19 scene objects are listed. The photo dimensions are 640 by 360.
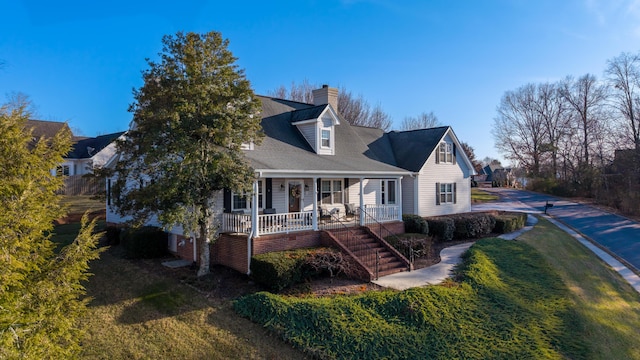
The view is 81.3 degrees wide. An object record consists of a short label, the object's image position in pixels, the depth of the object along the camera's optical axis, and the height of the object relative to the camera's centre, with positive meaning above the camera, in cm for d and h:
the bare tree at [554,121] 5506 +1017
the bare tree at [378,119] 4797 +899
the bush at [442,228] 1914 -211
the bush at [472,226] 1997 -212
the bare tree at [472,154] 6295 +566
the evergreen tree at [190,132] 1136 +187
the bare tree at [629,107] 4078 +899
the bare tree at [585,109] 5012 +1111
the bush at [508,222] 2173 -214
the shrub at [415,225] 1848 -185
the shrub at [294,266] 1134 -246
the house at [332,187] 1369 +10
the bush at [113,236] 1803 -216
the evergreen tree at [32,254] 533 -101
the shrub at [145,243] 1498 -212
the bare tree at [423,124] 5628 +974
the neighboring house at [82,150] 3956 +447
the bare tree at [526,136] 5956 +824
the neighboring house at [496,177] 6994 +216
